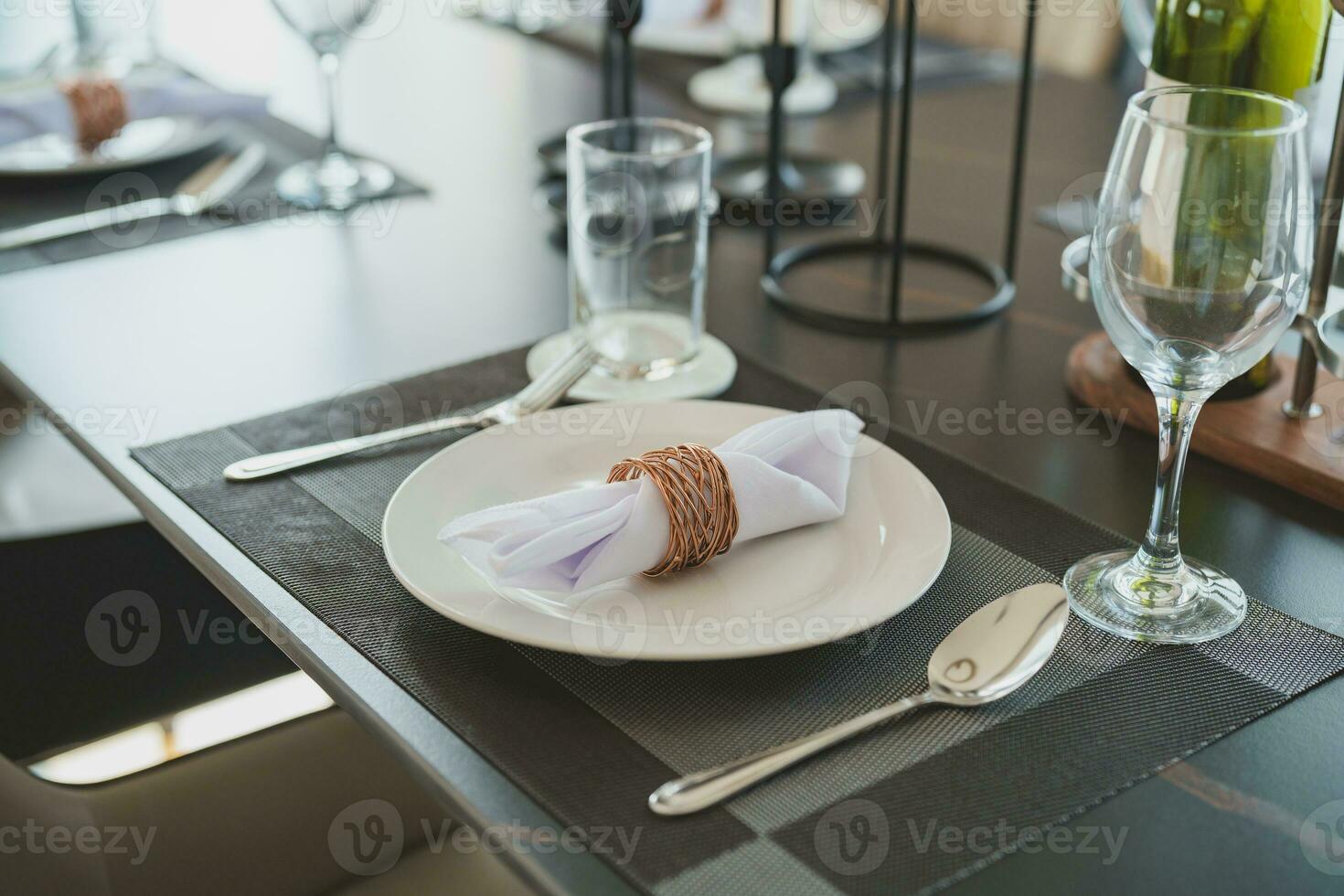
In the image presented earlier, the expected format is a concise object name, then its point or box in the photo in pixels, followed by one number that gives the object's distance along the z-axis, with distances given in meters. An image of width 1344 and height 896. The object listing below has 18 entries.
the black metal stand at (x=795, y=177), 1.17
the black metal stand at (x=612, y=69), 1.05
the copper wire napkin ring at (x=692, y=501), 0.58
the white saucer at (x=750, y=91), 1.39
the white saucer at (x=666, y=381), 0.81
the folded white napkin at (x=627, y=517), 0.55
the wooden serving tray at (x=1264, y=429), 0.72
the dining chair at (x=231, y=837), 0.67
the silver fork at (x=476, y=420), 0.73
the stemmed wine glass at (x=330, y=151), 1.12
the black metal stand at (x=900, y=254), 0.92
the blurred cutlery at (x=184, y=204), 1.07
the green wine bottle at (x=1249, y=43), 0.72
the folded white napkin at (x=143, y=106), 1.20
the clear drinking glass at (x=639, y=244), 0.81
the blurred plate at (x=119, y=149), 1.15
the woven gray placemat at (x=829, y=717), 0.47
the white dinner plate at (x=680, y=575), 0.53
